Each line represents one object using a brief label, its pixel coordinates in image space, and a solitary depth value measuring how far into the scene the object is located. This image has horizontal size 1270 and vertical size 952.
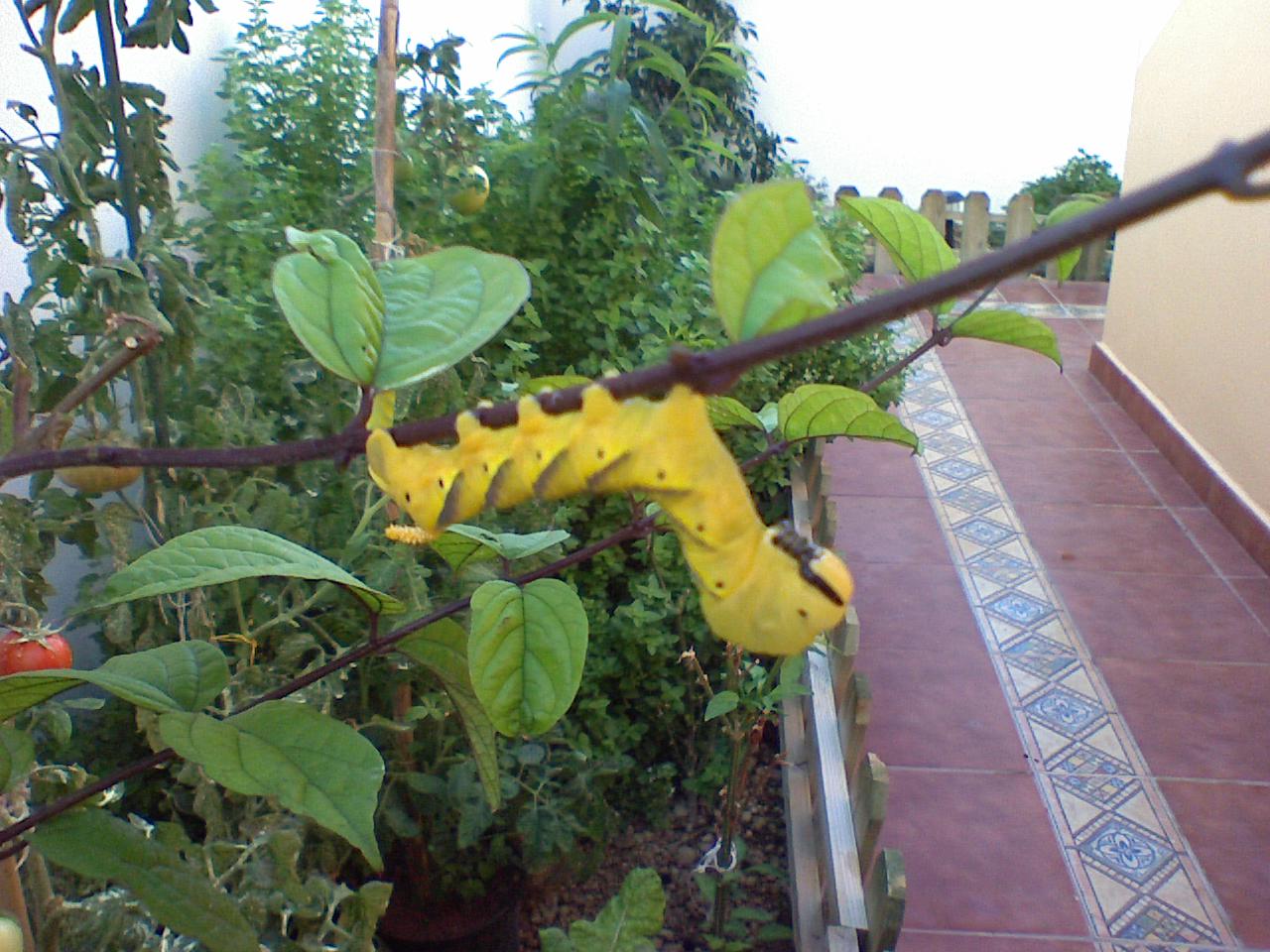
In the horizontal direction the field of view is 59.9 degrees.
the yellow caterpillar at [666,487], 0.44
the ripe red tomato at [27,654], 0.82
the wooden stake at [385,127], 1.26
